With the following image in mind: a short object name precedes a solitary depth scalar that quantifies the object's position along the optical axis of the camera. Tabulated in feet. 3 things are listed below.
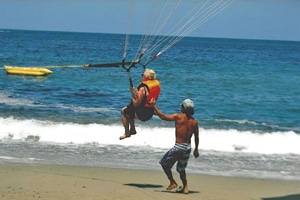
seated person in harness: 58.90
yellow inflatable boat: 220.84
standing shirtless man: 60.70
